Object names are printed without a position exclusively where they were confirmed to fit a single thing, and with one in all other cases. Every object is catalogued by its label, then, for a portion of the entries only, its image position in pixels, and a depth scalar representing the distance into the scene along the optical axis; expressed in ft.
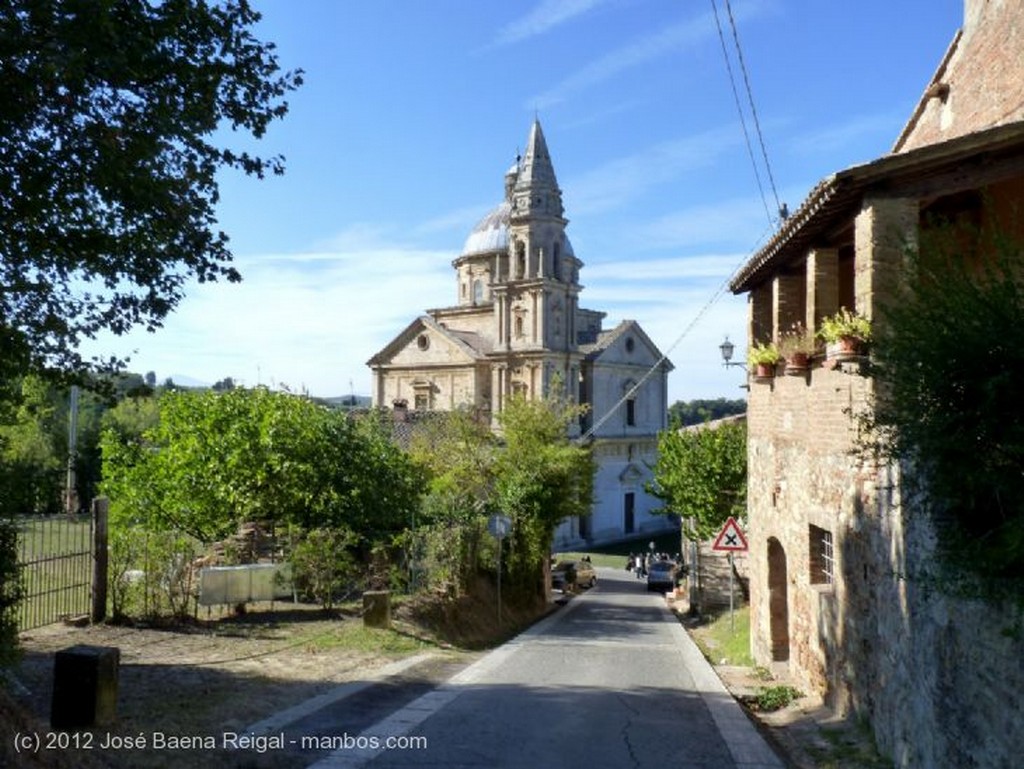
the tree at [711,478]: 67.05
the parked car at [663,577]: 105.09
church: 151.53
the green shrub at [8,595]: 21.73
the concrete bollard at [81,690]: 21.77
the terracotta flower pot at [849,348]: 24.70
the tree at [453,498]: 51.03
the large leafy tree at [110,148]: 21.26
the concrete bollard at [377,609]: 40.78
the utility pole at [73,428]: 80.72
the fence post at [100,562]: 37.35
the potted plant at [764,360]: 37.96
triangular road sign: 47.19
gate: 36.29
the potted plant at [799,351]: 31.10
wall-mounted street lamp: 72.08
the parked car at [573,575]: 98.63
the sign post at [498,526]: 53.26
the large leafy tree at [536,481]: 68.90
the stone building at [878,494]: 17.97
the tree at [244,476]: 54.70
